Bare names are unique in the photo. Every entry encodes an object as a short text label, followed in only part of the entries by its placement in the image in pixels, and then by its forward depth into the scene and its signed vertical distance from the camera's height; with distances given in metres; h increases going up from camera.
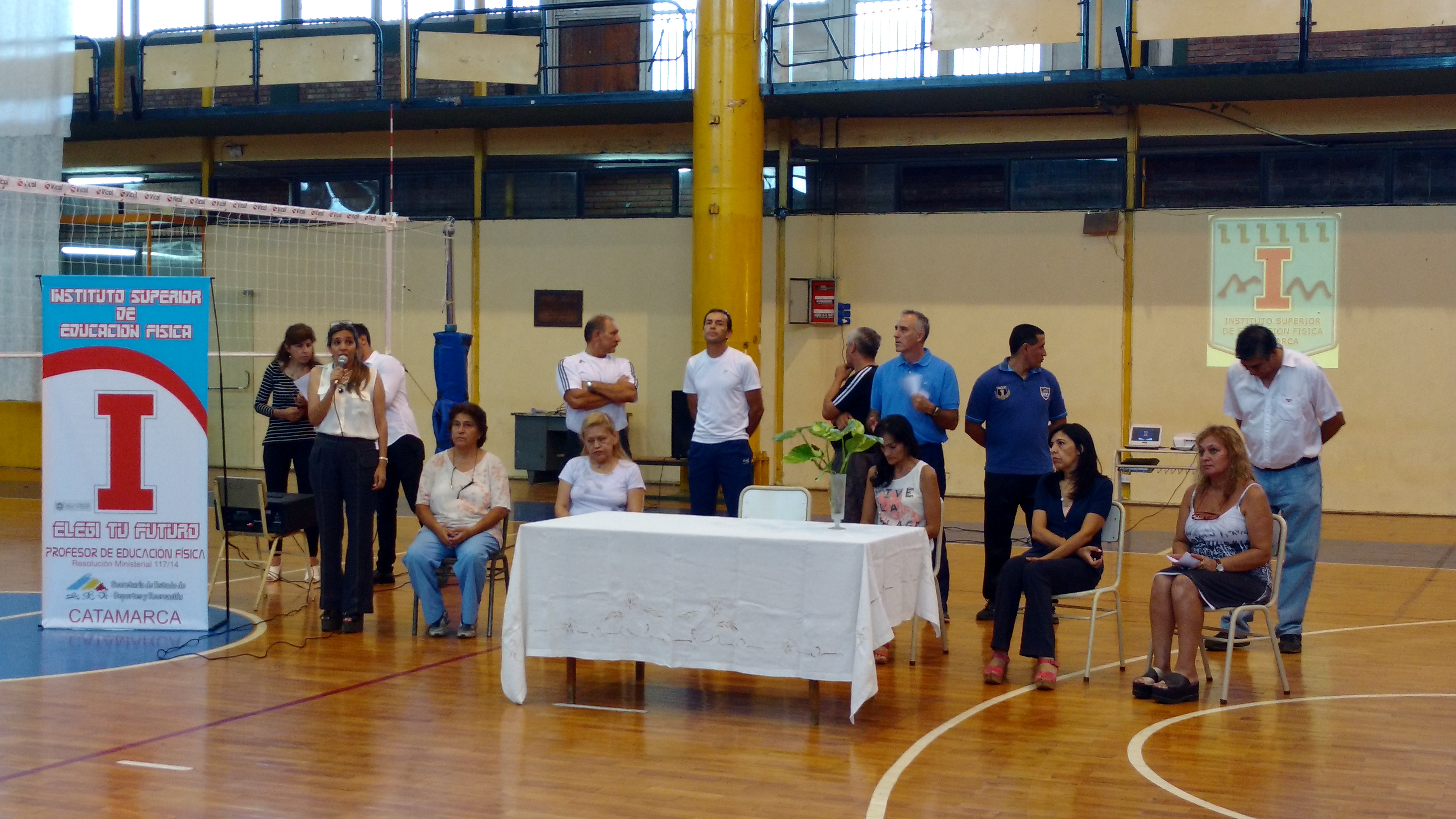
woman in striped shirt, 7.25 -0.35
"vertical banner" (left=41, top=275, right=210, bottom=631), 6.32 -0.39
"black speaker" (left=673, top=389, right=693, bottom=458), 12.73 -0.71
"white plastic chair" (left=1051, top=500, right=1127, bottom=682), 5.48 -0.93
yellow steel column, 11.57 +1.67
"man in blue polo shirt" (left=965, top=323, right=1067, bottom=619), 6.62 -0.35
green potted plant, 5.42 -0.39
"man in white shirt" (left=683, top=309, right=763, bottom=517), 6.93 -0.36
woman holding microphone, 6.36 -0.54
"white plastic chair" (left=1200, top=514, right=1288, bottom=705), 5.19 -1.00
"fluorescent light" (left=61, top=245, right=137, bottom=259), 13.89 +1.00
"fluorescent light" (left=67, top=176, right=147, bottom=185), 14.79 +1.86
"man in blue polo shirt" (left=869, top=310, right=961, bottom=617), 6.57 -0.19
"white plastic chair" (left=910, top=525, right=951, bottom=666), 5.66 -1.21
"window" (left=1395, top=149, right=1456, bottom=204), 11.34 +1.56
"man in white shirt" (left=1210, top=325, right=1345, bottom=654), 6.10 -0.38
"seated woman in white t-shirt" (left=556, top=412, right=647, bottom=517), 6.17 -0.60
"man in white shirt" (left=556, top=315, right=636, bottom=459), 7.19 -0.15
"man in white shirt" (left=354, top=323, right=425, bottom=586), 7.44 -0.62
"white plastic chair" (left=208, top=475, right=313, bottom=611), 6.95 -0.80
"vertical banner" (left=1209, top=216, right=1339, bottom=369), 11.52 +0.66
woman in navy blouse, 5.45 -0.83
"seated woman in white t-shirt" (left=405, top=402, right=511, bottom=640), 6.34 -0.80
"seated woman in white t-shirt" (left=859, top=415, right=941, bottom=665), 5.99 -0.60
